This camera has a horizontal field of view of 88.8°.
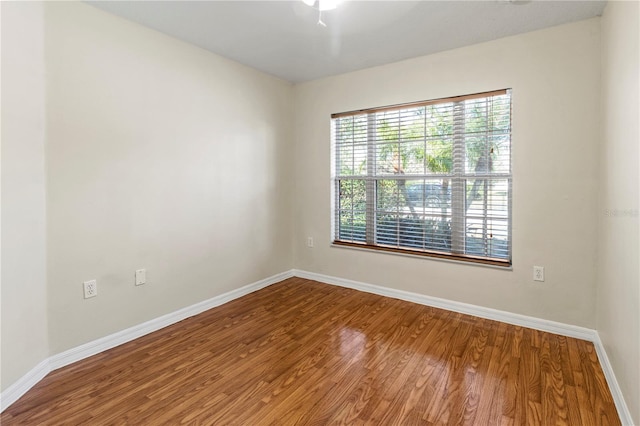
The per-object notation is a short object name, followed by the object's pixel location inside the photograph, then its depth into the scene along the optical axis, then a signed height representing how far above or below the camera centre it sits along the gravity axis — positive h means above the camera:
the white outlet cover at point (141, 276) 2.61 -0.57
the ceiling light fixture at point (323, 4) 2.05 +1.30
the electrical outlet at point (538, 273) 2.70 -0.56
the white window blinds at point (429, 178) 2.92 +0.28
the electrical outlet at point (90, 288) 2.30 -0.59
